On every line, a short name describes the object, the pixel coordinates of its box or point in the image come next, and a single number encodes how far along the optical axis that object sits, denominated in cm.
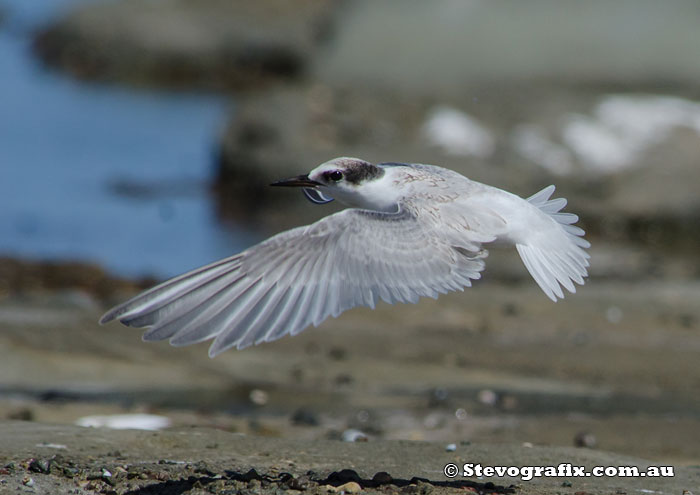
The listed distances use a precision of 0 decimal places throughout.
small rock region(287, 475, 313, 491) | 851
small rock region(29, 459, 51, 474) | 874
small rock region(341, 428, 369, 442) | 1140
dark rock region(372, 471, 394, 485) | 866
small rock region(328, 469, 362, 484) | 870
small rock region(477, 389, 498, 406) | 1406
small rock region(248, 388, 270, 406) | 1407
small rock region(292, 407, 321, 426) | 1316
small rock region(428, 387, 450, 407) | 1398
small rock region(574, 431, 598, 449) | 1246
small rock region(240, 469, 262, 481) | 872
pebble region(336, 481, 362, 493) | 842
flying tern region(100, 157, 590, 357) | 837
